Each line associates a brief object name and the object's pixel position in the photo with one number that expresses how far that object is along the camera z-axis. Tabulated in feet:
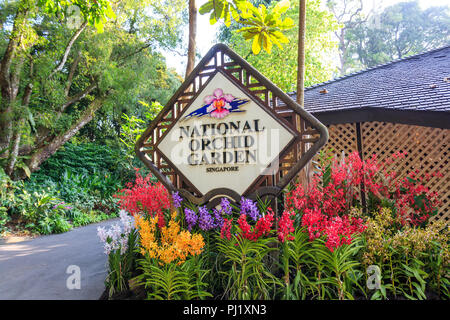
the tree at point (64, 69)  28.45
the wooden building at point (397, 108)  18.04
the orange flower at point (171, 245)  8.97
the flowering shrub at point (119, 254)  10.67
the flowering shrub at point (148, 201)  13.25
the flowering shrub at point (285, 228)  9.37
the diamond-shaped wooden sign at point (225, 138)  10.47
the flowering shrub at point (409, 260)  9.17
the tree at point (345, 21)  79.46
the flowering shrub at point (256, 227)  9.21
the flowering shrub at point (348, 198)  9.59
